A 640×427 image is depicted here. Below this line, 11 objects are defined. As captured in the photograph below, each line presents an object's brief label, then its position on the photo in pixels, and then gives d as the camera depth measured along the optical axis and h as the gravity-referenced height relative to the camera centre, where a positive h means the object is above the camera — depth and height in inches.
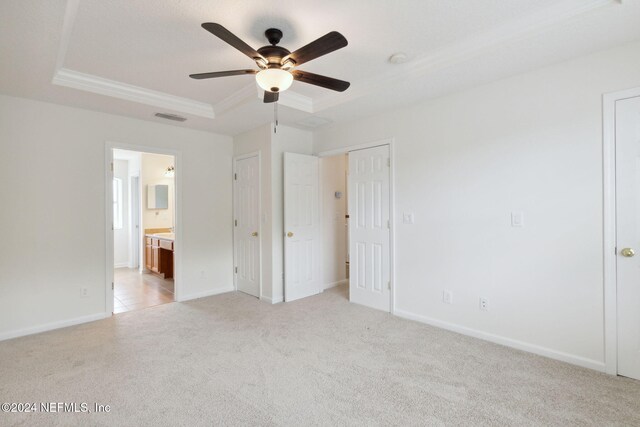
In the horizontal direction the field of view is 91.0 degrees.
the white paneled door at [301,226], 170.4 -7.7
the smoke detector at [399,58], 105.2 +52.5
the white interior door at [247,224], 177.6 -6.4
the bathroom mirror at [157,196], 256.5 +14.8
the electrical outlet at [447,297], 128.0 -34.9
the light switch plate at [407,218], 140.0 -2.8
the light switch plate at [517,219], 109.3 -2.8
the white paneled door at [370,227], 150.2 -7.7
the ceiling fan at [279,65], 77.2 +39.5
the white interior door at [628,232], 89.6 -6.3
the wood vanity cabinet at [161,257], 229.1 -32.5
